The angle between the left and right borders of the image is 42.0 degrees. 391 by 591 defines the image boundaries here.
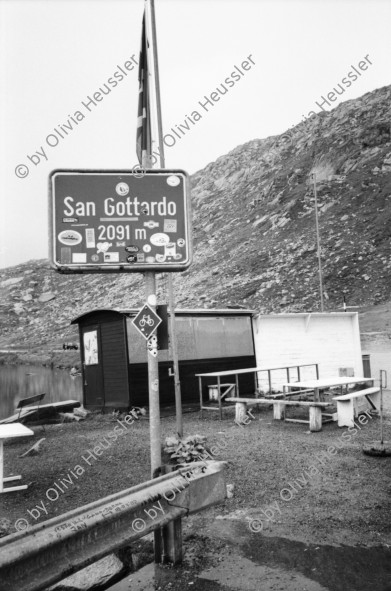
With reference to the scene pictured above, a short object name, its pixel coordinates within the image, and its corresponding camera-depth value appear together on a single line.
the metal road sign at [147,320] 4.86
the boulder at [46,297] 94.11
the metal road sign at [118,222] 4.73
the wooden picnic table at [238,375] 13.15
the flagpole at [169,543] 4.18
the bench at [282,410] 10.32
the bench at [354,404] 10.52
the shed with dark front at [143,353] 14.61
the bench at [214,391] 15.28
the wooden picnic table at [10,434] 6.93
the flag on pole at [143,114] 5.85
